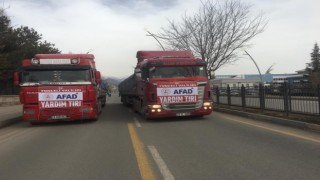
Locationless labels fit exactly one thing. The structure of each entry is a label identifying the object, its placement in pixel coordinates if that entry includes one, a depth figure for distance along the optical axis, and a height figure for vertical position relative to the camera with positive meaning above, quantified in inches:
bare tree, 730.9 +163.1
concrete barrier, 884.7 -10.8
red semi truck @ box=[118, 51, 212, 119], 383.9 +6.1
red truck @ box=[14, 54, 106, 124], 371.6 +10.2
